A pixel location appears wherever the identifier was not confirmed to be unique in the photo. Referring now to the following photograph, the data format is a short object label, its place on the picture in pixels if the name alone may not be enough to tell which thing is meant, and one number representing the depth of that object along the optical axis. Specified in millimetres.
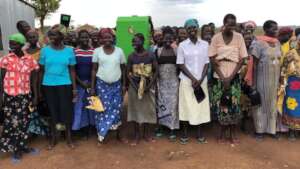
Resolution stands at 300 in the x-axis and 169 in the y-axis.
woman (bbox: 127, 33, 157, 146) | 4634
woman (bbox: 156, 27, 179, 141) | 4753
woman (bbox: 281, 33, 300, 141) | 4883
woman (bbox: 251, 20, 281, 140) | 4801
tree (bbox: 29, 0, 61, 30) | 33875
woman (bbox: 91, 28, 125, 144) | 4520
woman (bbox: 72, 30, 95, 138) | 4656
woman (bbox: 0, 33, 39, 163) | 4145
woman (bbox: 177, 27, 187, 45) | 4998
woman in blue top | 4387
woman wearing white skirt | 4625
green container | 5719
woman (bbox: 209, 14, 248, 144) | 4594
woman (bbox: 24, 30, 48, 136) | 4570
